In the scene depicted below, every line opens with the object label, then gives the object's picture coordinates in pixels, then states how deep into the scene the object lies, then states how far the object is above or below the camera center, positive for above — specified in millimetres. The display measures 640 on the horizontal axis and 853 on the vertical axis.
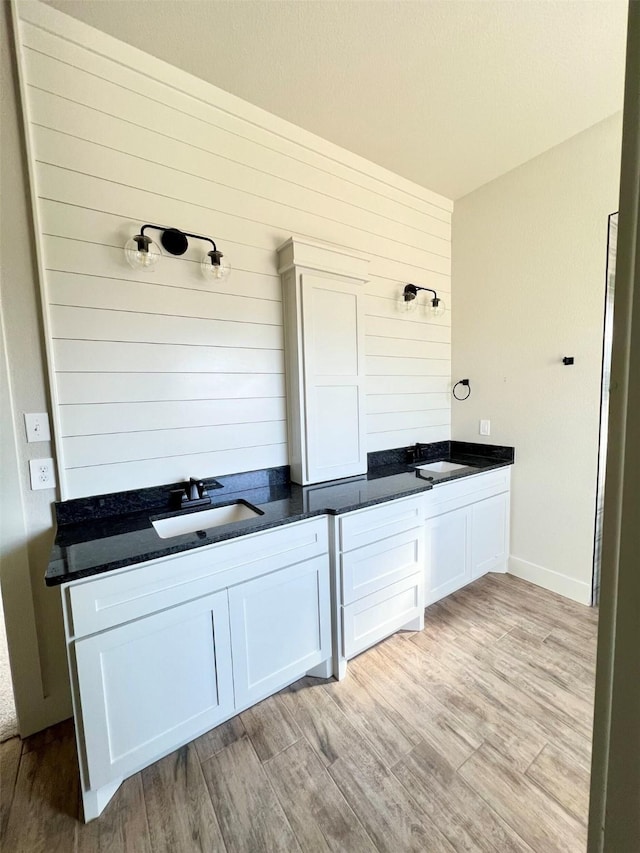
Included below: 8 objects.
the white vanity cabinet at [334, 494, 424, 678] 1805 -973
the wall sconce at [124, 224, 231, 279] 1631 +703
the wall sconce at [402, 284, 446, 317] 2695 +702
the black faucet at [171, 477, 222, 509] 1823 -497
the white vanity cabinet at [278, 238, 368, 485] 2068 +222
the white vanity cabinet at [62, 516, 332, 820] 1235 -960
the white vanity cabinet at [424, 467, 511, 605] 2264 -962
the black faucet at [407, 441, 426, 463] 2830 -487
